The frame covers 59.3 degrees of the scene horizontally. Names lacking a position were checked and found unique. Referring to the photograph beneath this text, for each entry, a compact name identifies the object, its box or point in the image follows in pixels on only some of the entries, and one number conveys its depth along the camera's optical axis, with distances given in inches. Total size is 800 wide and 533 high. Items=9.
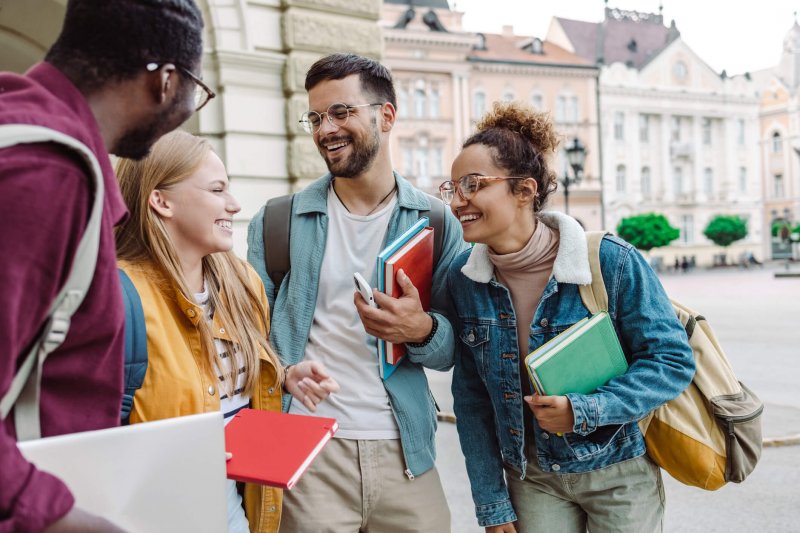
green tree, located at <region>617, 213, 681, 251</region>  1633.9
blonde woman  71.2
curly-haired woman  77.9
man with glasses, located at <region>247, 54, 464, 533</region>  90.4
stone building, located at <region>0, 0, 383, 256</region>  244.7
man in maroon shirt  34.6
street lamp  589.9
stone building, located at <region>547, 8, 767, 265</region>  1780.3
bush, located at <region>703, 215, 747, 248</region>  1822.1
